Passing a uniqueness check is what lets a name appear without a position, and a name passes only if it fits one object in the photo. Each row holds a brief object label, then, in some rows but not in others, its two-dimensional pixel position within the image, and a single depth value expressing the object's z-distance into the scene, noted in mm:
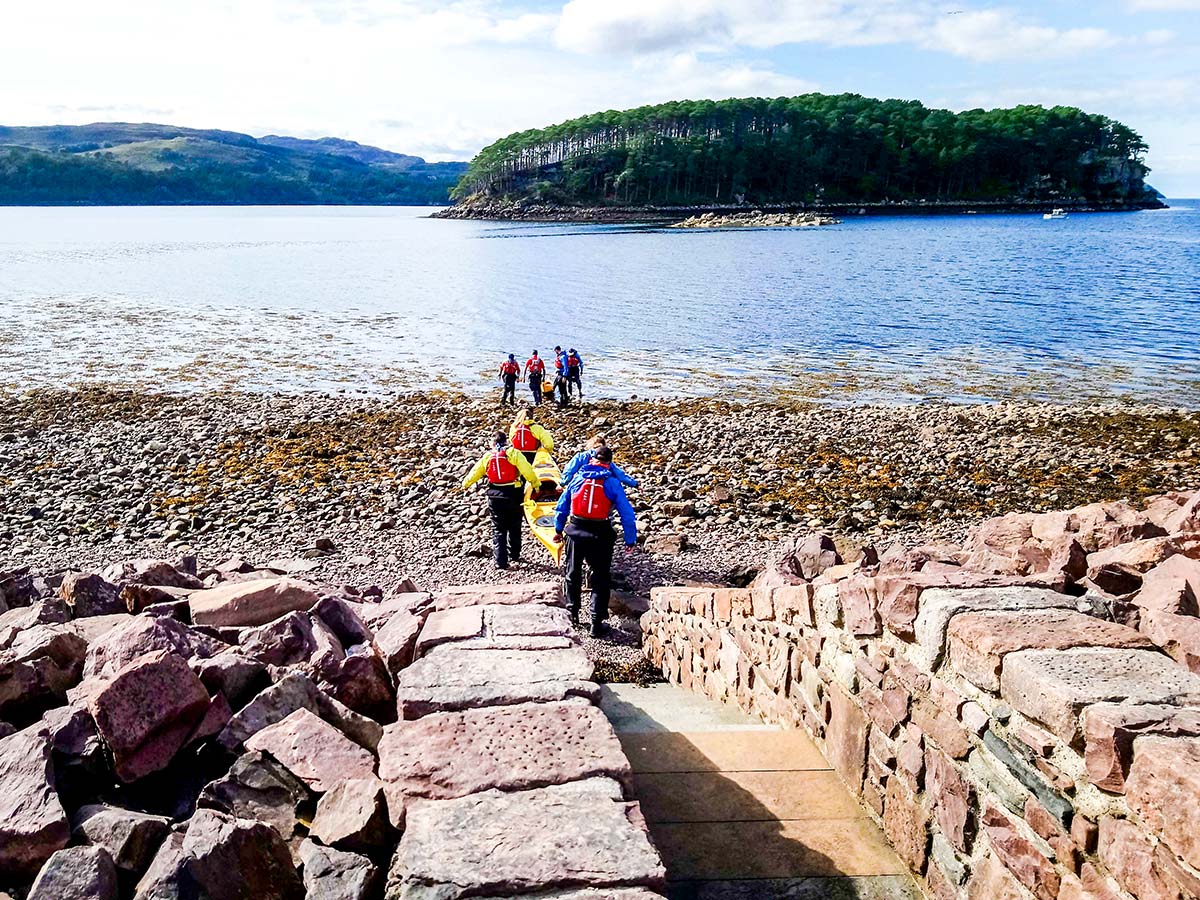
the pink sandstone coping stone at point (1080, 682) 2920
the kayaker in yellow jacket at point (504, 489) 12062
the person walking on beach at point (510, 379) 23734
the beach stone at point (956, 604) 3689
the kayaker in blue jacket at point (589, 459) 9812
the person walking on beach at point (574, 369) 23719
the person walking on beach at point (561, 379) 23484
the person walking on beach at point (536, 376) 23641
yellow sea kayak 12523
